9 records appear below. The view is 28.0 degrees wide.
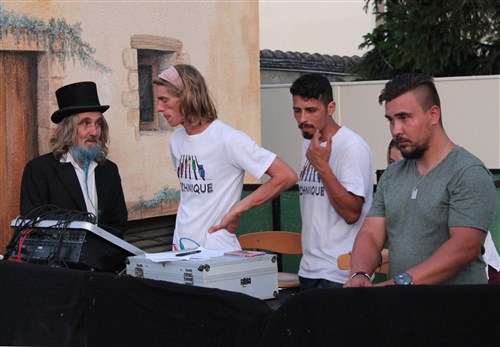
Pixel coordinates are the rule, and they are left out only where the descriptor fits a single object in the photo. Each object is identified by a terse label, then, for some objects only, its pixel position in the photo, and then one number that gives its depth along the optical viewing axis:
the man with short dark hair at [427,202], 3.55
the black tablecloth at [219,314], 3.20
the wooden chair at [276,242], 5.83
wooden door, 6.82
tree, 14.22
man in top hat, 5.35
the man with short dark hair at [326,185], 4.73
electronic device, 4.38
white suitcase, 4.00
